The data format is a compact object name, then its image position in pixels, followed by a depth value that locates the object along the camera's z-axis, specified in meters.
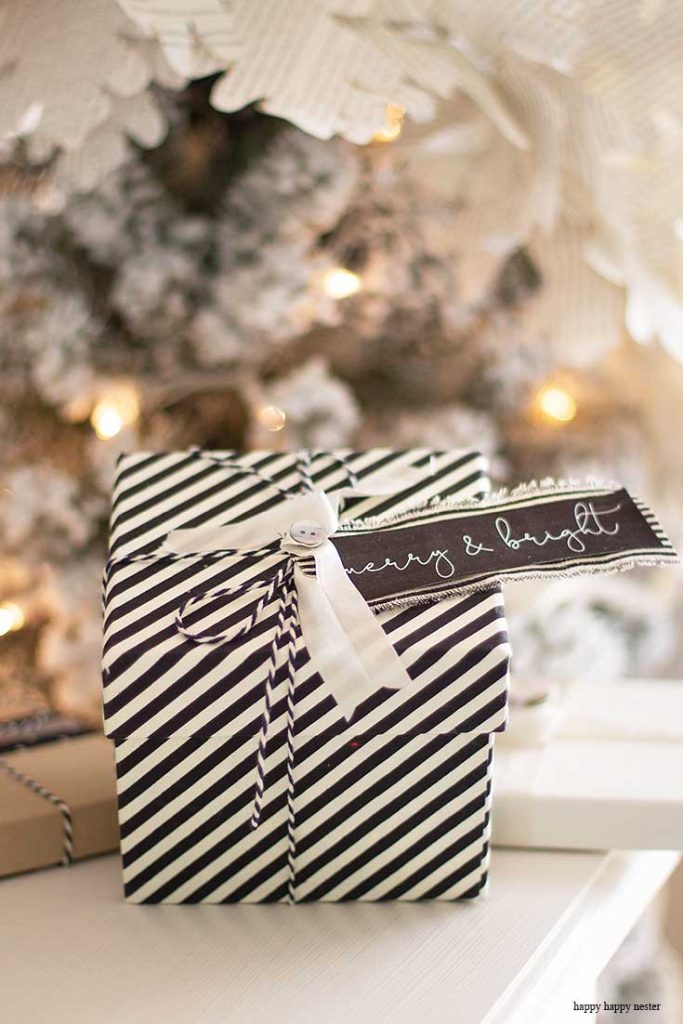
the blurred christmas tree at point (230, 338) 0.89
